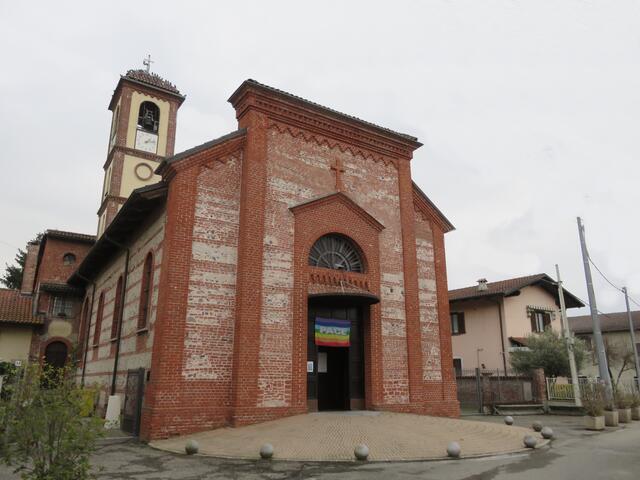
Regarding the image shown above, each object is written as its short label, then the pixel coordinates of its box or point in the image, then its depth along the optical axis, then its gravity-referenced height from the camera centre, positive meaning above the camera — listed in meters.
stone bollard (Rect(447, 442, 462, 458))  9.25 -1.39
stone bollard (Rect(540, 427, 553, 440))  11.74 -1.37
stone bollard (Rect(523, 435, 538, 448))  10.40 -1.39
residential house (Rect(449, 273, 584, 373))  26.70 +3.27
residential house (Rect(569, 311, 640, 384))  32.84 +2.49
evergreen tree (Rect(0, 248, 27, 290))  42.16 +8.47
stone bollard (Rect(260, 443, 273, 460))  8.96 -1.38
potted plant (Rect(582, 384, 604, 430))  14.20 -1.02
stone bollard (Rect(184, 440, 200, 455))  9.52 -1.39
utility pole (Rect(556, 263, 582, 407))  19.33 +0.15
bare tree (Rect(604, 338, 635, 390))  32.16 +1.17
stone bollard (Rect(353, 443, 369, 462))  8.87 -1.39
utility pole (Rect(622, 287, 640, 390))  25.23 +2.48
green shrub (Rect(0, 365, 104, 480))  4.80 -0.59
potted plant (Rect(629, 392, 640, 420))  17.03 -1.13
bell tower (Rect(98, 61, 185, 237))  27.20 +13.75
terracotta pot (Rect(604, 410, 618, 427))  15.02 -1.30
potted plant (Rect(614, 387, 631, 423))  16.11 -1.03
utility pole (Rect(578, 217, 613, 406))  16.32 +1.82
